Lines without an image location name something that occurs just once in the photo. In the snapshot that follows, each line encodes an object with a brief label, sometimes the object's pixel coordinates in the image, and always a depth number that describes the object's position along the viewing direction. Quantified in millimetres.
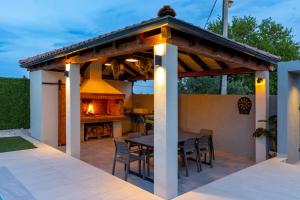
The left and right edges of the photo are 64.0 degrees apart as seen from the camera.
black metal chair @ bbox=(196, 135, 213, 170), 7028
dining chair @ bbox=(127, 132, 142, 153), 7403
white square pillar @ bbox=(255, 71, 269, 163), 7926
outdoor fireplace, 11297
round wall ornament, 8750
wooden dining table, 6264
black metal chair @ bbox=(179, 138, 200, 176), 6477
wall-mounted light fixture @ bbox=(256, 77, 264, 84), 8031
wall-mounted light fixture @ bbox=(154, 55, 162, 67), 4714
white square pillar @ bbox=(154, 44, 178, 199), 4703
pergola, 4695
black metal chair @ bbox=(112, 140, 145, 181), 6004
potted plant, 7777
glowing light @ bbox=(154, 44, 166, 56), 4673
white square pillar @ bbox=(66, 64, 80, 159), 7945
